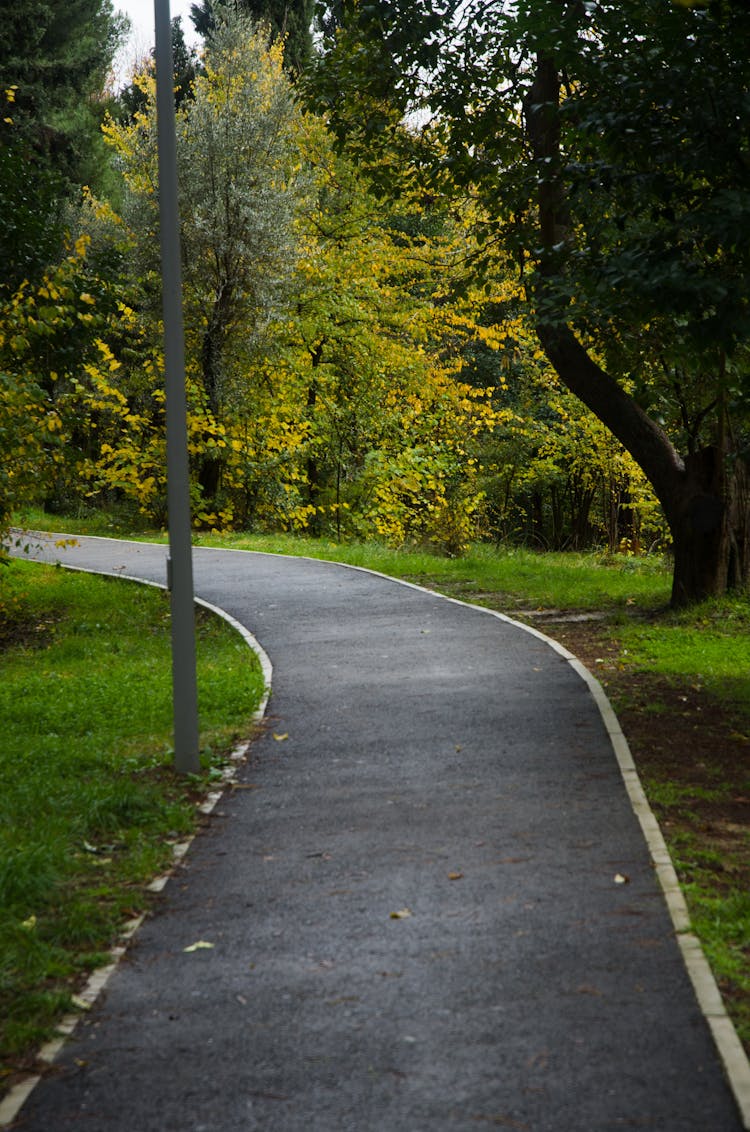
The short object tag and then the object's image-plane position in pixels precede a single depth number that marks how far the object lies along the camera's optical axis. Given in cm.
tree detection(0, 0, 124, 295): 3347
